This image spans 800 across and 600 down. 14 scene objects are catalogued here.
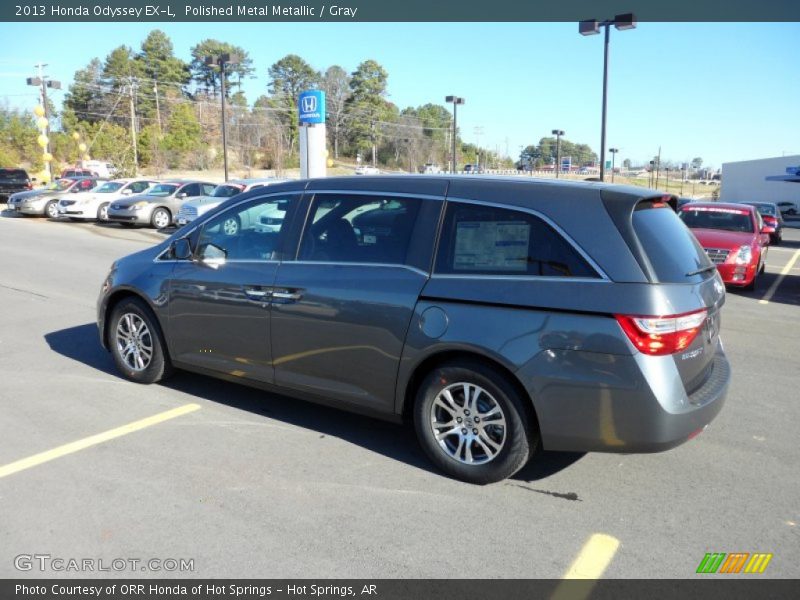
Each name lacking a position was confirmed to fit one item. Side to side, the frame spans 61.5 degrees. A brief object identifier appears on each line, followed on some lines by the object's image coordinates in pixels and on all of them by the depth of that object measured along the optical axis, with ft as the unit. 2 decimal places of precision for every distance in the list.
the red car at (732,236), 37.81
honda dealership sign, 82.07
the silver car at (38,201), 84.33
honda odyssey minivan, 11.71
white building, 166.61
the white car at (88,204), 77.87
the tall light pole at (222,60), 96.12
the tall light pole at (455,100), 126.62
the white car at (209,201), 66.39
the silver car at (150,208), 71.31
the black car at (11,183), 110.42
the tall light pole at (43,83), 156.39
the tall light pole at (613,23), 63.62
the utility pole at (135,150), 189.47
